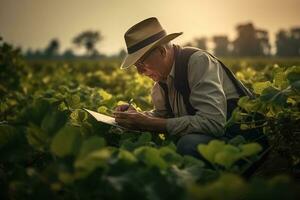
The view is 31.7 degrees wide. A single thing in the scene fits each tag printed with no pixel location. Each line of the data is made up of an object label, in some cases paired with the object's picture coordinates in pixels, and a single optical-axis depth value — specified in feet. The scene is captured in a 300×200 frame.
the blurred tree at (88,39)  420.36
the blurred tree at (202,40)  351.83
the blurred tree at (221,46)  327.06
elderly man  9.96
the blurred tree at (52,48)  458.91
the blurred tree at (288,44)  330.95
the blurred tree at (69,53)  472.40
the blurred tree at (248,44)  282.01
